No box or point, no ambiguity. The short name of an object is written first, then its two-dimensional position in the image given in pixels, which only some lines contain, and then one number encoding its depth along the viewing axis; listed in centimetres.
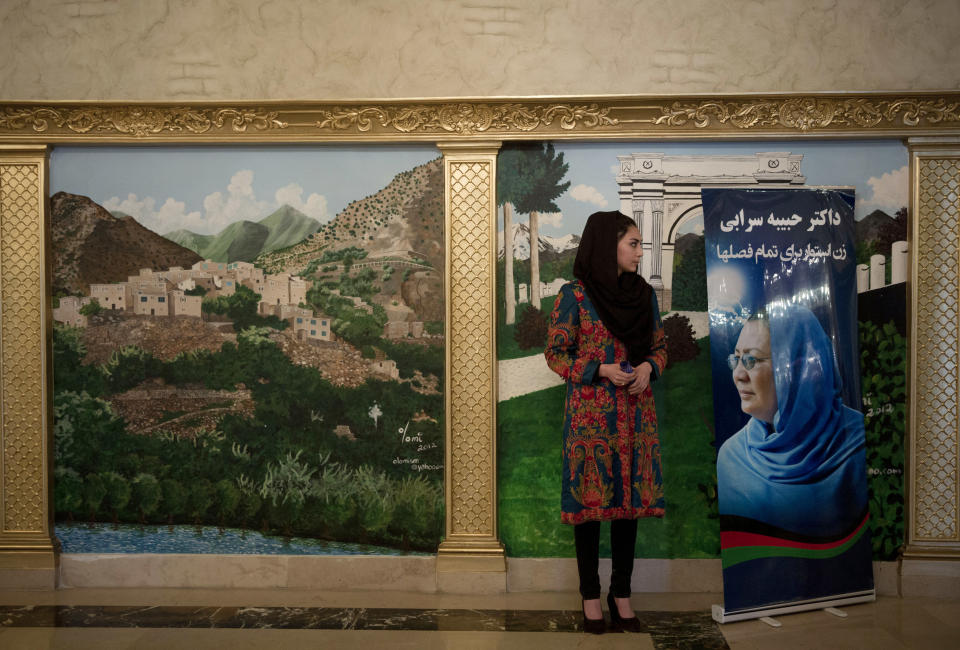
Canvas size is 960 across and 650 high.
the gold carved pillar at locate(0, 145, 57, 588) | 363
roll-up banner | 322
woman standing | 298
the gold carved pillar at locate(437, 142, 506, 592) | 355
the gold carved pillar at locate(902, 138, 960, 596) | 345
